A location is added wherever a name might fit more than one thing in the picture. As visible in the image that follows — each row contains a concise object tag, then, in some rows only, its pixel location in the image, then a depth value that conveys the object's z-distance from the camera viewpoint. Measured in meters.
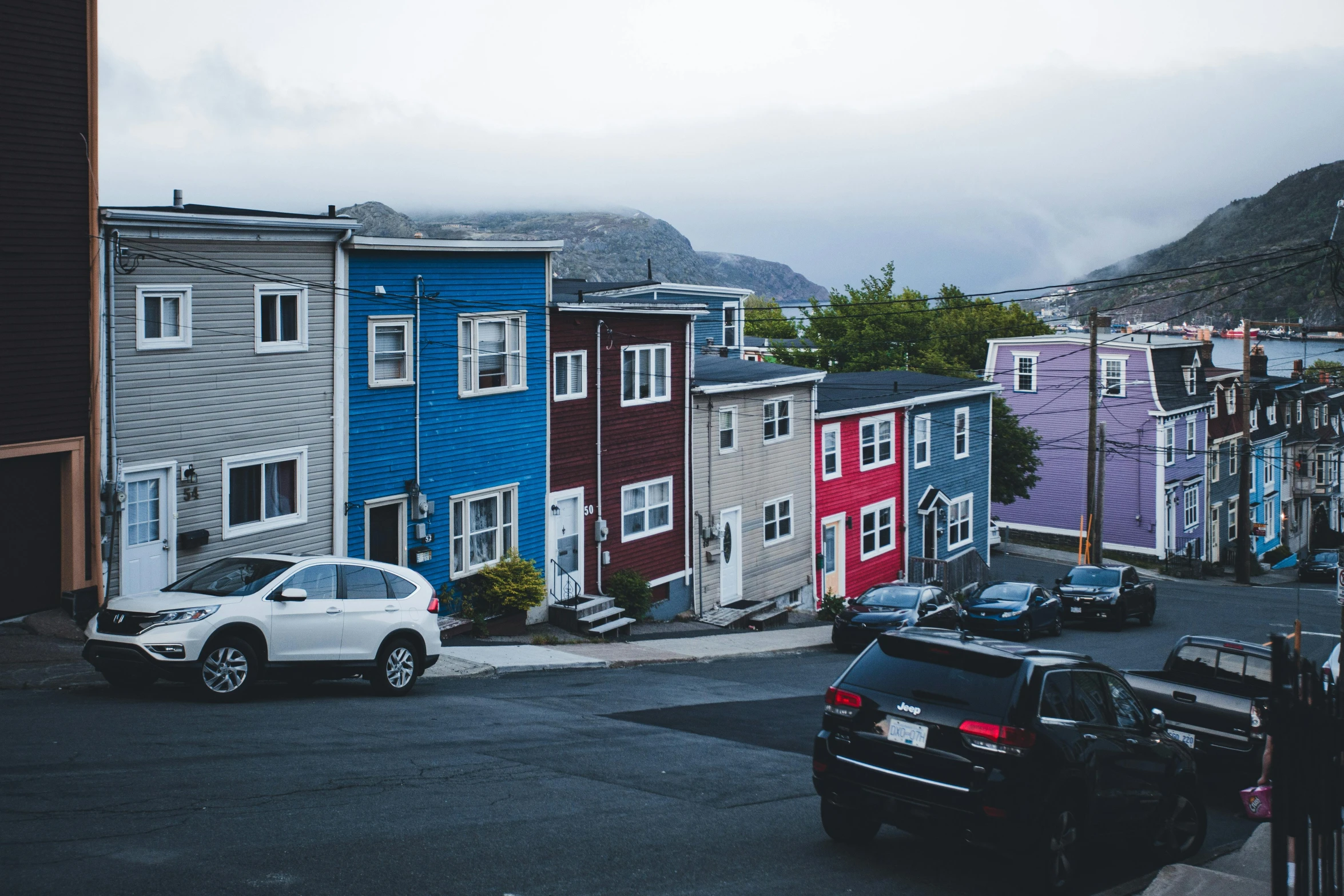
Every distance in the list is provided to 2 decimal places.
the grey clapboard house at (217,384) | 18.62
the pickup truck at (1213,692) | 14.57
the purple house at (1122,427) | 55.62
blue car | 31.31
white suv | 13.77
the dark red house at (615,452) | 27.06
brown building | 17.23
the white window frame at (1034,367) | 58.44
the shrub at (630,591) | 28.16
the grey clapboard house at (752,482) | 31.56
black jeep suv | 8.58
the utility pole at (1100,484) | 44.06
